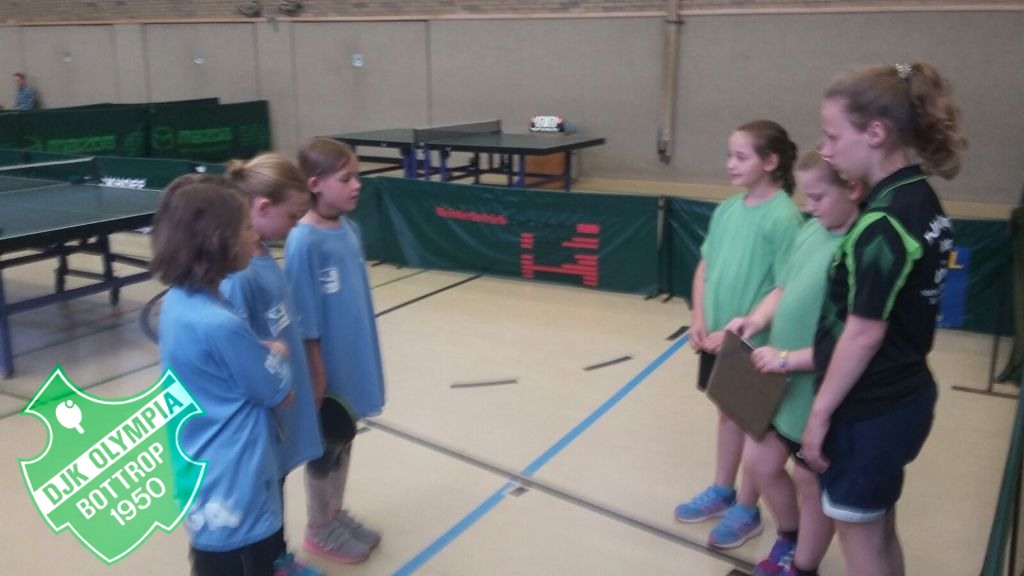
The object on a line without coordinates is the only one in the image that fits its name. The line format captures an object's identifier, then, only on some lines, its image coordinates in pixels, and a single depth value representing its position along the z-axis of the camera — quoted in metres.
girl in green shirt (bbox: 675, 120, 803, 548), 2.68
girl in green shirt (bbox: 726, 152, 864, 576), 2.19
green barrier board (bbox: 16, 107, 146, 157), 10.80
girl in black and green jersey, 1.69
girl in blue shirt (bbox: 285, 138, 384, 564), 2.49
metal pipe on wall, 10.29
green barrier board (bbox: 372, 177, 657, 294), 6.50
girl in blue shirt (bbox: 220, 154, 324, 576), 2.12
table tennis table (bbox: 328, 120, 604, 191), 9.21
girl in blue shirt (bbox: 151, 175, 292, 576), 1.79
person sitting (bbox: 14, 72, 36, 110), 16.14
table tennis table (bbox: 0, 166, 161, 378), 4.90
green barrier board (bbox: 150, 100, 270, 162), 12.45
